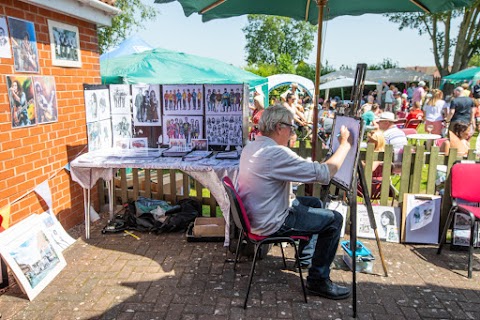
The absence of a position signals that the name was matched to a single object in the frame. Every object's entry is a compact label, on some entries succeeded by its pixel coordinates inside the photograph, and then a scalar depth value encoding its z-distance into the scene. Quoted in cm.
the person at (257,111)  799
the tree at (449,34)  2302
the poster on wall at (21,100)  347
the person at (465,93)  1000
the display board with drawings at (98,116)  439
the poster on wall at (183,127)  457
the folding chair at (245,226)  282
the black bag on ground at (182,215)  442
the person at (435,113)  1034
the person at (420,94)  1750
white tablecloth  377
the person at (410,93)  2383
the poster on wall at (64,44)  408
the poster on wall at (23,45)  349
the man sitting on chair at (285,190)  277
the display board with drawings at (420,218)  409
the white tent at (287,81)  1625
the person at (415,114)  1058
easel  283
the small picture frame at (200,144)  454
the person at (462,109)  955
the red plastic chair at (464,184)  367
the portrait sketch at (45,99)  383
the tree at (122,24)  1578
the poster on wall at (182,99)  451
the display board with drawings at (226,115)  443
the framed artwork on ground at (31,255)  301
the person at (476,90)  2042
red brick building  346
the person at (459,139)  514
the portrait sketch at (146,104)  461
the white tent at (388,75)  2411
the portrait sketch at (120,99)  467
